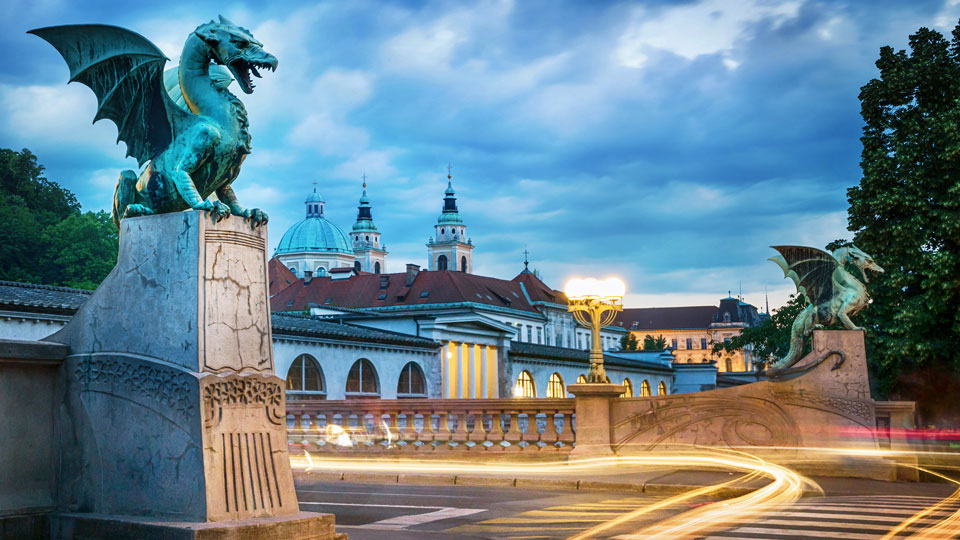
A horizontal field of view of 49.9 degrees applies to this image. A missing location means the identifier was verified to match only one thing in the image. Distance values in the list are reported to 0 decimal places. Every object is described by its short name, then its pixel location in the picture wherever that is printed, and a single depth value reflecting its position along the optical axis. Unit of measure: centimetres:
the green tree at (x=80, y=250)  6631
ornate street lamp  2061
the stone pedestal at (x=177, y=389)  675
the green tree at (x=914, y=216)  2880
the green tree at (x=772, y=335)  4369
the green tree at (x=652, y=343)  17888
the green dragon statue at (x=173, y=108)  768
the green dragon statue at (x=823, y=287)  1702
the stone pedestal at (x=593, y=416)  1678
